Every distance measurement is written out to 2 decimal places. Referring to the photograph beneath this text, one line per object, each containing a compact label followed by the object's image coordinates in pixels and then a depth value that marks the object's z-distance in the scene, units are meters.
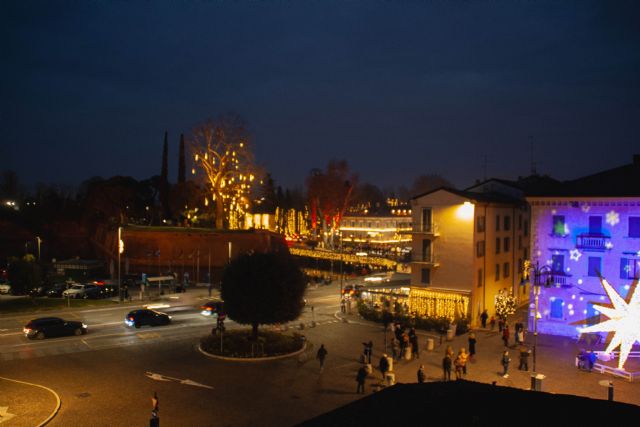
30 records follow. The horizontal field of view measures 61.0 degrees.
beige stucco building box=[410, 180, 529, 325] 38.97
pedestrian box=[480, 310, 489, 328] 37.65
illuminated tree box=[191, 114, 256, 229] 61.81
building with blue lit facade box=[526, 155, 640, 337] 32.81
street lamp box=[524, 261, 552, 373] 33.65
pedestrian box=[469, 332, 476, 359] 28.88
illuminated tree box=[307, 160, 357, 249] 93.44
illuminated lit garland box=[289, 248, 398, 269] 78.75
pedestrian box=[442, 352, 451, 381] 24.83
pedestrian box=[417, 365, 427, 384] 22.98
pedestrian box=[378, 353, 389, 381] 24.44
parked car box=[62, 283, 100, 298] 46.19
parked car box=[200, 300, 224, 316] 40.09
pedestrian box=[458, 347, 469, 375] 25.36
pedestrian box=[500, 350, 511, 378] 25.80
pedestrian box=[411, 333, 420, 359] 29.38
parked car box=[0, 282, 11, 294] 49.22
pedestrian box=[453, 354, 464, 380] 25.25
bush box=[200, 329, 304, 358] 28.84
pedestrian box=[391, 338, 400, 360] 29.19
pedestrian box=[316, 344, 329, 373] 25.88
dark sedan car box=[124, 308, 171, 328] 35.19
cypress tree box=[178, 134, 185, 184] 87.75
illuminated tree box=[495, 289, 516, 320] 39.28
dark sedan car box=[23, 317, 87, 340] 31.39
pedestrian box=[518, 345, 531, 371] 26.72
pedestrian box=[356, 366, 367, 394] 22.70
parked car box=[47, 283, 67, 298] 46.98
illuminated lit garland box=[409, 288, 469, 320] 38.28
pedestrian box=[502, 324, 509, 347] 31.62
